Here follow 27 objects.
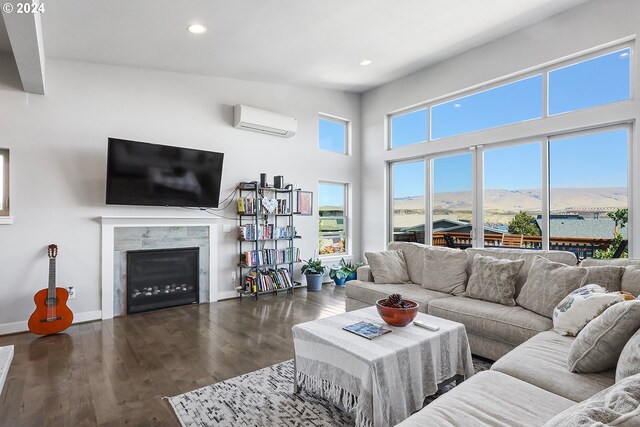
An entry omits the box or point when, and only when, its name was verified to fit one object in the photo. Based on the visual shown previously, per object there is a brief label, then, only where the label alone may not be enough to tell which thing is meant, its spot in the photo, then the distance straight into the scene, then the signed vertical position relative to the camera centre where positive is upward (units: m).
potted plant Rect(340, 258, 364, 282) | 6.09 -0.93
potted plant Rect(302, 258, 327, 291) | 5.69 -0.95
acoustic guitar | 3.50 -0.98
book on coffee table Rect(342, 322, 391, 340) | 2.16 -0.74
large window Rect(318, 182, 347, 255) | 6.37 -0.04
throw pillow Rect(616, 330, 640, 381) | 1.40 -0.61
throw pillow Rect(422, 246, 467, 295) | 3.55 -0.59
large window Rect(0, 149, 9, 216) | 3.71 +0.38
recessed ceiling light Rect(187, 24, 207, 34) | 3.49 +1.95
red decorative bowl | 2.28 -0.66
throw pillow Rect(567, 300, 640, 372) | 1.62 -0.60
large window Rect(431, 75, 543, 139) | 4.43 +1.53
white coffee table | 1.84 -0.89
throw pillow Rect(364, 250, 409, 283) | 4.05 -0.62
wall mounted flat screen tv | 4.07 +0.53
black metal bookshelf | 5.13 -0.32
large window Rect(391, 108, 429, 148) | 5.74 +1.54
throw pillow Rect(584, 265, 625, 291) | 2.57 -0.46
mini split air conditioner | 5.09 +1.47
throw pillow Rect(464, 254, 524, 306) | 3.09 -0.60
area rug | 2.09 -1.24
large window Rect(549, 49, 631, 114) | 3.74 +1.54
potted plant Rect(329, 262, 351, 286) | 6.02 -1.02
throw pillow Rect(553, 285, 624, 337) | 2.13 -0.60
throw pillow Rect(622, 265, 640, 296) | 2.46 -0.47
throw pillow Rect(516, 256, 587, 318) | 2.66 -0.56
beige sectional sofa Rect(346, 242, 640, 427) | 1.36 -0.80
